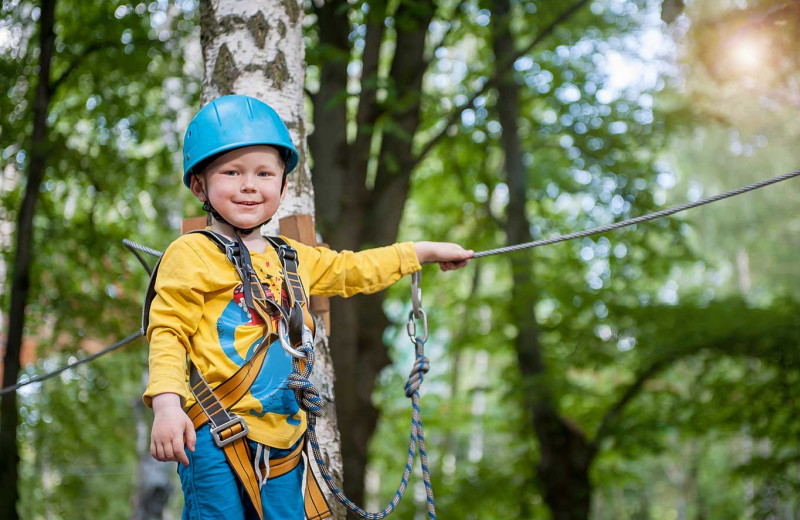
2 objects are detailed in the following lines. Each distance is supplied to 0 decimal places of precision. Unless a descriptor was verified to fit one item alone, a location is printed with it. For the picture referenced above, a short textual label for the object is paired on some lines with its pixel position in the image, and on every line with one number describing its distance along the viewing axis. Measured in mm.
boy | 1948
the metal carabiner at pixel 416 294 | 2512
